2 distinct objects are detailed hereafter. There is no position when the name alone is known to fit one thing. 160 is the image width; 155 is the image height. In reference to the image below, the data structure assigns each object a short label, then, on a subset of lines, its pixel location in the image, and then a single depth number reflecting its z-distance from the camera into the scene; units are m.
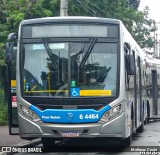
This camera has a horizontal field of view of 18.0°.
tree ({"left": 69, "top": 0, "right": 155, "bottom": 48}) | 25.97
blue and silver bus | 12.18
